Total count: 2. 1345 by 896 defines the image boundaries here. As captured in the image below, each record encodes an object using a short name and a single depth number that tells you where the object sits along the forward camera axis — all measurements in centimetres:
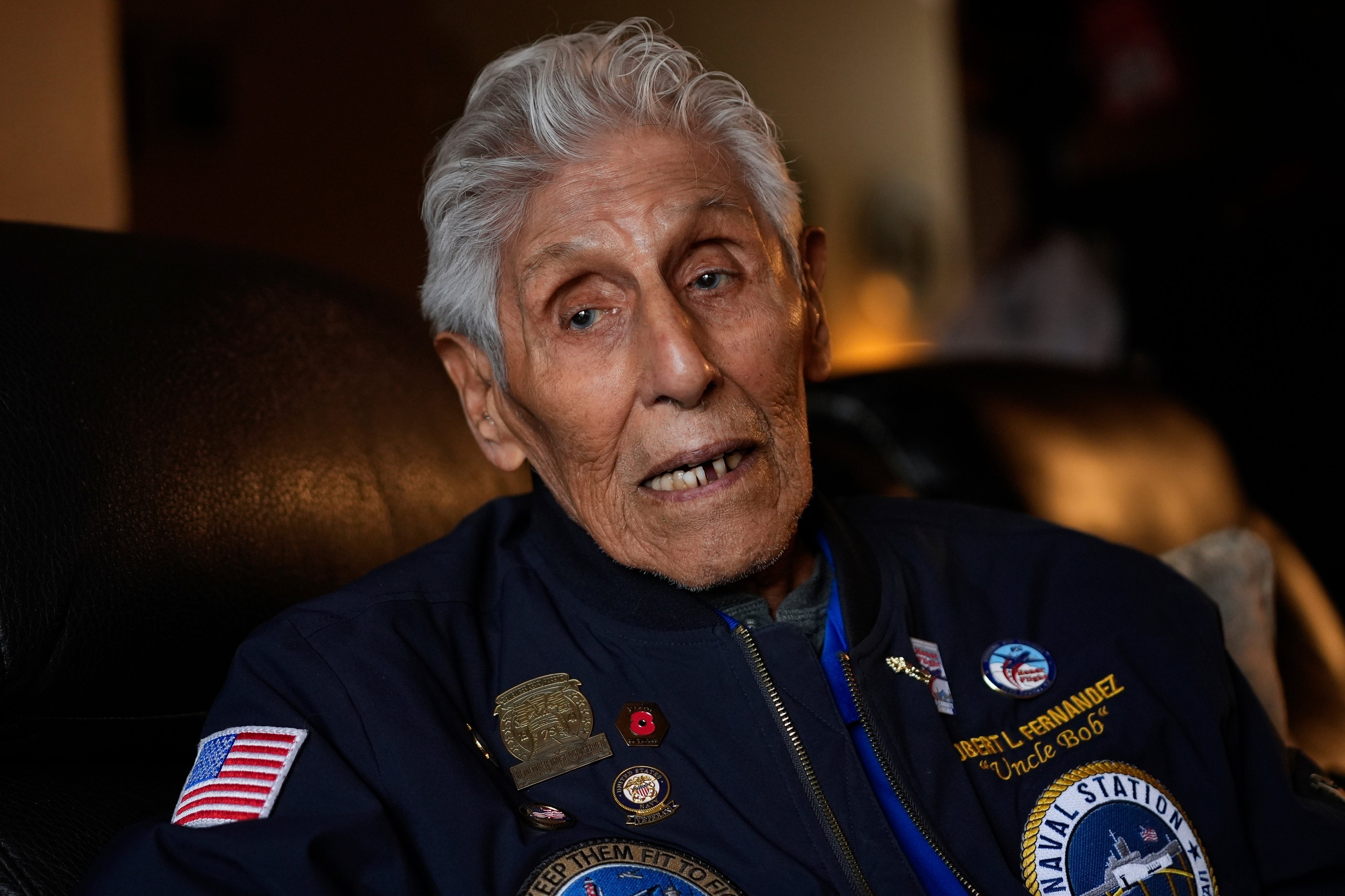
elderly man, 101
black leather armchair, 99
